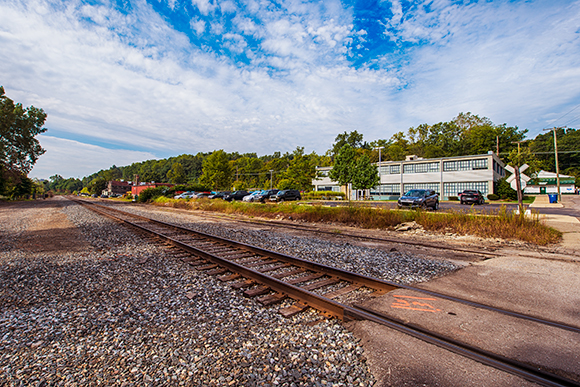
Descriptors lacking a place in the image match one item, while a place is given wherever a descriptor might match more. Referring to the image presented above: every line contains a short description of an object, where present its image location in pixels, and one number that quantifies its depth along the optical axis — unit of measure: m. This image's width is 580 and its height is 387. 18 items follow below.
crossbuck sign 12.02
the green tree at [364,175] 43.47
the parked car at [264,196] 33.31
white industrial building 42.12
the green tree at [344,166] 44.00
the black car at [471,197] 29.67
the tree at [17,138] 39.72
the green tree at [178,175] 145.50
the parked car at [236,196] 40.31
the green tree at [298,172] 49.94
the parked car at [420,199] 20.86
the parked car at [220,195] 42.47
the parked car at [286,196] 33.72
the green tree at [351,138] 105.44
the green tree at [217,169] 50.69
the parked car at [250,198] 35.86
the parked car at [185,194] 44.95
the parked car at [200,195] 42.05
